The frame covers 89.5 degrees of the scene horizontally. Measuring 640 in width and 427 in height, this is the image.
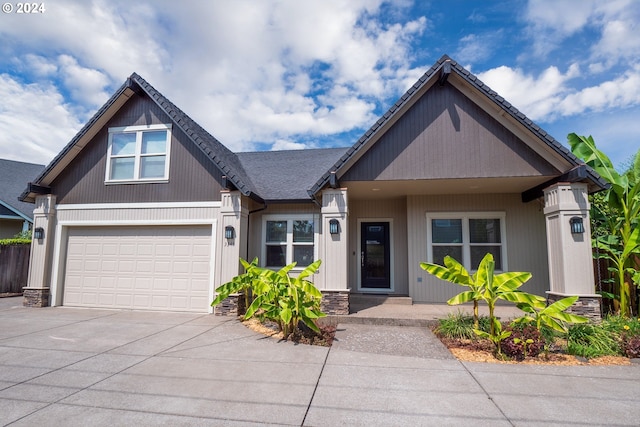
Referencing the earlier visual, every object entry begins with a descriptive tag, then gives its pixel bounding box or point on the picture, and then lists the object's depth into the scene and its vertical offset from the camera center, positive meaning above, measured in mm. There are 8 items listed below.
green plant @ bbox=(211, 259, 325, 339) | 6133 -939
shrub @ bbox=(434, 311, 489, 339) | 6160 -1435
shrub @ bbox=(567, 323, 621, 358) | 5336 -1495
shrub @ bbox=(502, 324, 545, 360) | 5176 -1476
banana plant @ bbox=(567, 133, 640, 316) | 7238 +1025
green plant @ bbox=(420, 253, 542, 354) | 5346 -535
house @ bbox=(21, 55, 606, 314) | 7730 +1298
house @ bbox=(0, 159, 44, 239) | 16188 +2205
